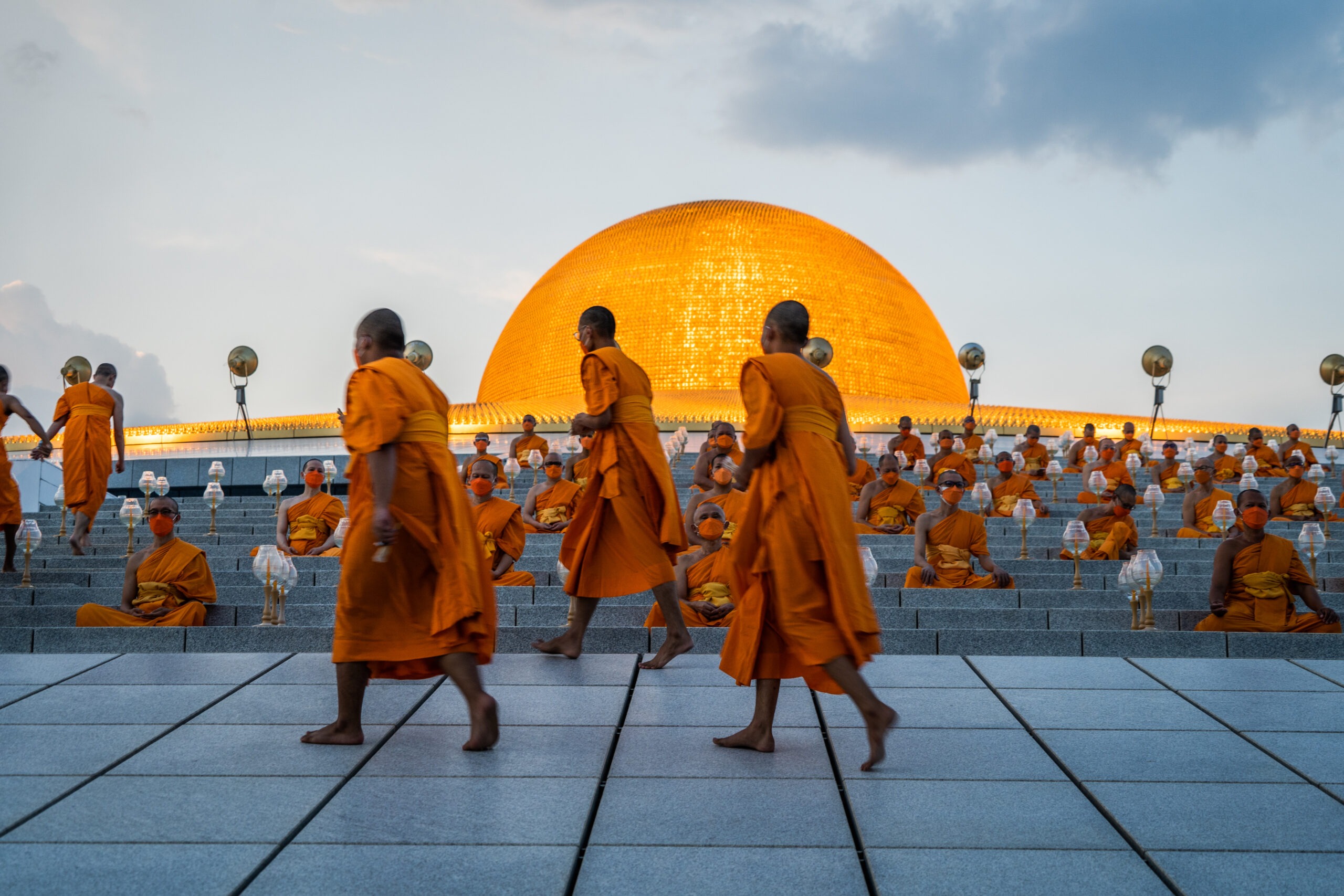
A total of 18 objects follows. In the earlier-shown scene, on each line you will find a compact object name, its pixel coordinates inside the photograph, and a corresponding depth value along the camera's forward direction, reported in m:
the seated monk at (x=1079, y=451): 15.23
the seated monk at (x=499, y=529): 8.05
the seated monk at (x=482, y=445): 13.68
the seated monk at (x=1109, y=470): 12.48
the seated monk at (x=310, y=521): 9.45
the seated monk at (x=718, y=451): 9.99
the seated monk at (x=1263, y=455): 15.09
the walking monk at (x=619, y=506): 5.13
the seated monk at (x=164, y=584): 6.75
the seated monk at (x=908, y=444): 14.52
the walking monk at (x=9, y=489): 8.30
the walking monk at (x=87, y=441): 9.36
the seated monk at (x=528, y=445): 14.92
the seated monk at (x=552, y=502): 10.09
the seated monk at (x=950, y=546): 8.05
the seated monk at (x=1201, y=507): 10.43
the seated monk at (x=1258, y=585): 6.79
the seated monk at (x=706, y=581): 6.89
